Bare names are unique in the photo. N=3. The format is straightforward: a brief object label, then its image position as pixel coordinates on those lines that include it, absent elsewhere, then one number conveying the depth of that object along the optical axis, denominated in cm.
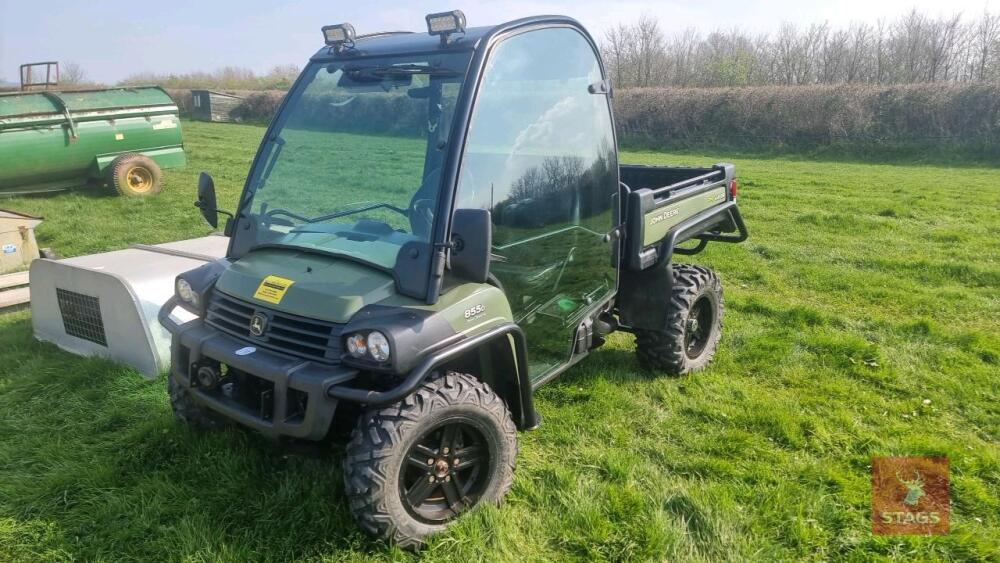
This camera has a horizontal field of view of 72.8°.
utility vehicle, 252
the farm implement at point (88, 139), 1009
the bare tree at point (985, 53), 2755
